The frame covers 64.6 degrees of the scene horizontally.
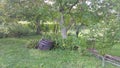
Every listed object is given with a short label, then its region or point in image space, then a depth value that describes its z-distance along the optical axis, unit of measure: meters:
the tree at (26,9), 4.60
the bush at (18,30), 5.99
